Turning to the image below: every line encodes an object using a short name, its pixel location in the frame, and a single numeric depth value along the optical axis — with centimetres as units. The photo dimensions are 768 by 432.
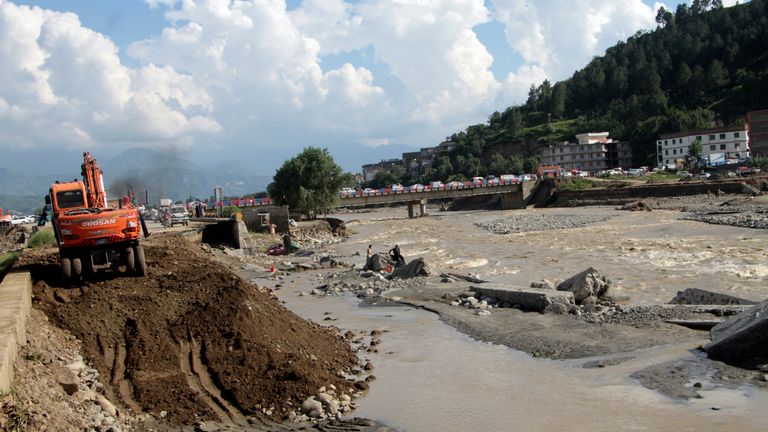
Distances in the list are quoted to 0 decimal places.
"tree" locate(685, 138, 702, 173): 10900
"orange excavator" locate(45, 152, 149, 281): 1614
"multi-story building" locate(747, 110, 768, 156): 11688
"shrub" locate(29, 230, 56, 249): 2591
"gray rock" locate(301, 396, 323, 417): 976
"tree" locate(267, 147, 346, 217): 7906
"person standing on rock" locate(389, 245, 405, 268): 2905
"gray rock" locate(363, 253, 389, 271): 2824
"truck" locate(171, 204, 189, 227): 4845
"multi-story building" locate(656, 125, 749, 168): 11550
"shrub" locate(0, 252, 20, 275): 1955
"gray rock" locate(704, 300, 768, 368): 1120
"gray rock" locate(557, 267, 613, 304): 1812
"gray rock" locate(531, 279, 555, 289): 2042
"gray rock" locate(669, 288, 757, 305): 1633
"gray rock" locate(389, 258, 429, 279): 2497
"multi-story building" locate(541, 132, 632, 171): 14800
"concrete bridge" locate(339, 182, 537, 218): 9025
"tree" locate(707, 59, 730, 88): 16025
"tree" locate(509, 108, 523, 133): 19650
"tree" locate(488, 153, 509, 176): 17001
